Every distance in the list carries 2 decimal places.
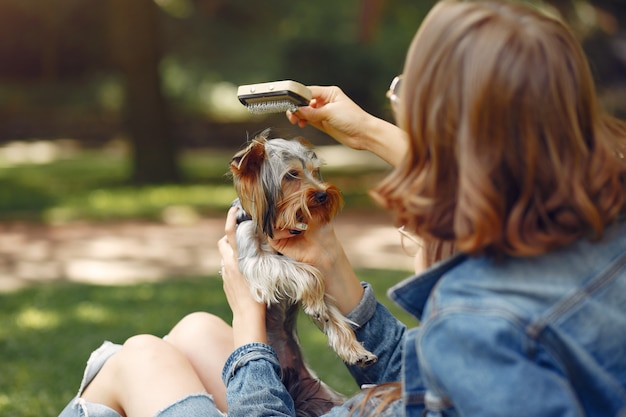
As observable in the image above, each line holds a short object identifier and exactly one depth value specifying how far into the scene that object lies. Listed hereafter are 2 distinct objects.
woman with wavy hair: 1.52
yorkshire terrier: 3.07
